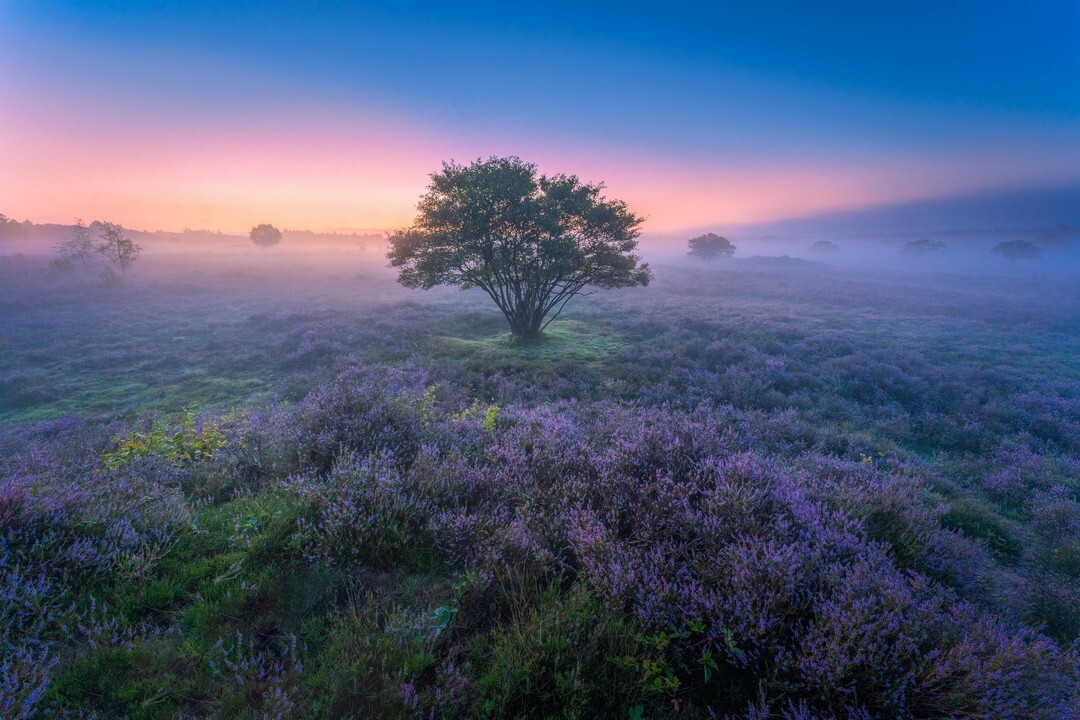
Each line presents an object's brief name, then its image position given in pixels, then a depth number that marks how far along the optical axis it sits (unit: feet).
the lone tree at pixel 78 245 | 138.51
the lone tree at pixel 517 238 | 59.93
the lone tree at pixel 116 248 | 129.70
